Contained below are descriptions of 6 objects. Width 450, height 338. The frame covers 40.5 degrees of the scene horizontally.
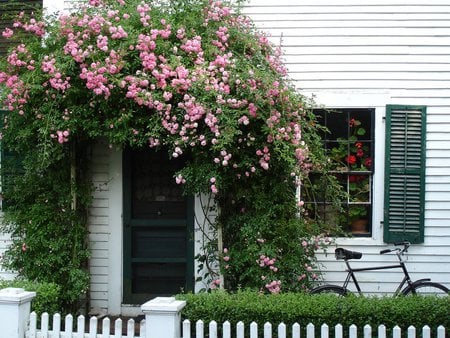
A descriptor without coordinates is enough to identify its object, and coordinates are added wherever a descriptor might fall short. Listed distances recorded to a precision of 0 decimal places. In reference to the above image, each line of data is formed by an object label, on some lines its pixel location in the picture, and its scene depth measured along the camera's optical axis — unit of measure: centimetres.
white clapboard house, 745
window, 758
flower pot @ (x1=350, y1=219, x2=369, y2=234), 765
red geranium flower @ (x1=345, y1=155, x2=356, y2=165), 759
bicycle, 690
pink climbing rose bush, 639
